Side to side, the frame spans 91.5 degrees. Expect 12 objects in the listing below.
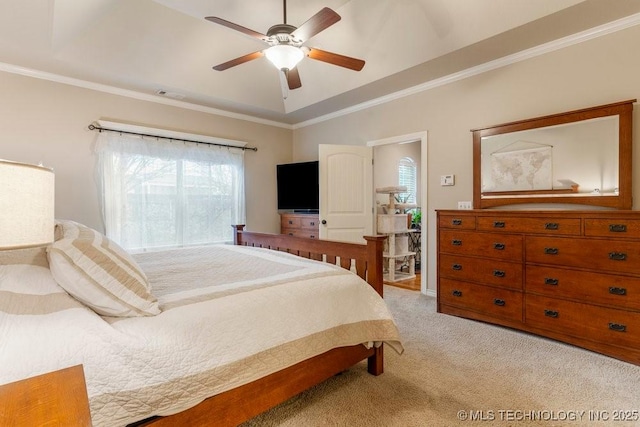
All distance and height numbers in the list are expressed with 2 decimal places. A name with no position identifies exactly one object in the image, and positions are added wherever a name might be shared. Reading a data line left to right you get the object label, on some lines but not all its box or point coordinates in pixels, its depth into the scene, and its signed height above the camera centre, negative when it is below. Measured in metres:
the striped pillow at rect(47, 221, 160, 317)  1.21 -0.27
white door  4.41 +0.28
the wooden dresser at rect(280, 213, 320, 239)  4.79 -0.24
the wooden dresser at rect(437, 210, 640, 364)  2.20 -0.55
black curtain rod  3.65 +0.98
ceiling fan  1.97 +1.17
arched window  6.09 +0.62
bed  1.01 -0.49
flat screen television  4.88 +0.37
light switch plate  3.59 +0.33
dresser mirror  2.51 +0.43
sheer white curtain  3.73 +0.28
